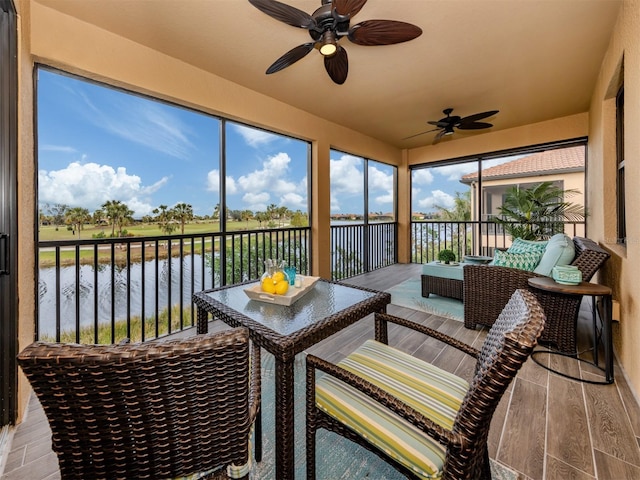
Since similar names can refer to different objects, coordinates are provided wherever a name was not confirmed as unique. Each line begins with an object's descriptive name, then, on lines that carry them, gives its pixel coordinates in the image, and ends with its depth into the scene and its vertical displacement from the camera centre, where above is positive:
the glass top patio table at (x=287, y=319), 1.09 -0.39
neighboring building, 4.66 +1.19
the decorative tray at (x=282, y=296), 1.55 -0.32
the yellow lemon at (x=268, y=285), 1.61 -0.27
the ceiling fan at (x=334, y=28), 1.65 +1.39
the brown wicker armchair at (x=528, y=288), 2.16 -0.51
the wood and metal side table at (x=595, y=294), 1.85 -0.42
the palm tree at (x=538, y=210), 4.10 +0.40
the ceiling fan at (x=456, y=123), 3.70 +1.57
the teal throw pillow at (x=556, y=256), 2.39 -0.17
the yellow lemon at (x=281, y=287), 1.59 -0.28
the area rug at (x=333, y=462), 1.24 -1.05
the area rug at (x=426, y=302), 3.16 -0.82
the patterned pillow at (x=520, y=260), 2.66 -0.23
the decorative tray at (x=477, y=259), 3.79 -0.31
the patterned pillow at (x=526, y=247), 2.84 -0.11
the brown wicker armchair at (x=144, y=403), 0.60 -0.39
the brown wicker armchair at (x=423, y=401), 0.75 -0.59
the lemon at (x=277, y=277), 1.63 -0.23
